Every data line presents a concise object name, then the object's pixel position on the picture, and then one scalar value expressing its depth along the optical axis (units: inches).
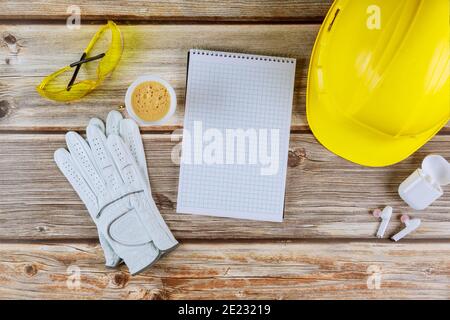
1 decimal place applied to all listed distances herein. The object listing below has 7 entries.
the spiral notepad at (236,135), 35.0
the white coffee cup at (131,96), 34.7
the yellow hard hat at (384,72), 26.9
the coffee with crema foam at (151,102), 34.8
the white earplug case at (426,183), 34.1
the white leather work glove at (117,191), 34.9
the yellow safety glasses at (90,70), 34.9
